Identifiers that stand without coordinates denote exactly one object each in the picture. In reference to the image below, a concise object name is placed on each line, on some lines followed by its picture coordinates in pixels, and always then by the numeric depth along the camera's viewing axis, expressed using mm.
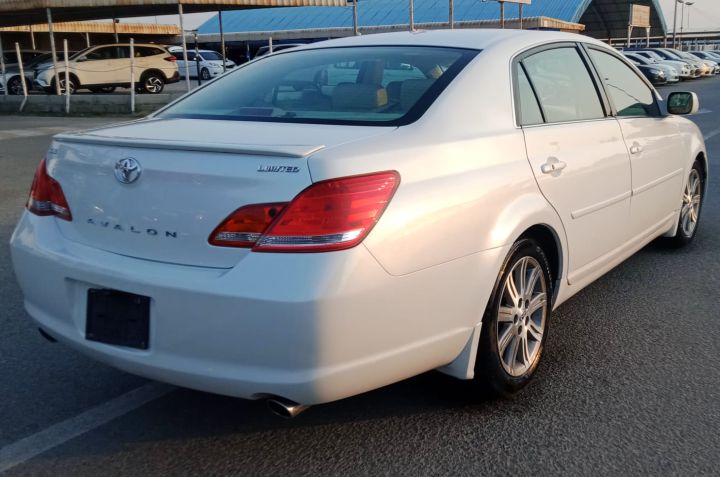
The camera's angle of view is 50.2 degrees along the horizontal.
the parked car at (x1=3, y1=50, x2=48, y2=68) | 28903
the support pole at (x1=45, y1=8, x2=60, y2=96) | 19881
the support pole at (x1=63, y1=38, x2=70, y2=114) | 19656
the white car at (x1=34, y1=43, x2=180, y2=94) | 24911
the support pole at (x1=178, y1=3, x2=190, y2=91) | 18595
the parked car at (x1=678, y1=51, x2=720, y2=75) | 43425
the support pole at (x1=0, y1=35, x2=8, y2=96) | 24094
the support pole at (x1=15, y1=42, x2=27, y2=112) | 21441
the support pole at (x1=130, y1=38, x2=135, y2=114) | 18531
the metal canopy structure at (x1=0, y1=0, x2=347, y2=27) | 18781
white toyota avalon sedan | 2479
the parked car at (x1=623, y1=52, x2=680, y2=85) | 33688
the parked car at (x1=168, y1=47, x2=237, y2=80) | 36531
